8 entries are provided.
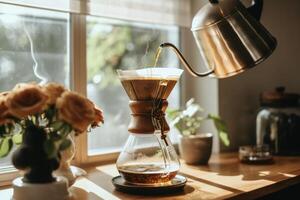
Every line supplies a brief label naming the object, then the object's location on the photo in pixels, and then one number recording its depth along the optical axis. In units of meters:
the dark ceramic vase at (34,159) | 0.94
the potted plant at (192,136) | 1.51
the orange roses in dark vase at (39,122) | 0.90
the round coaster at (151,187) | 1.09
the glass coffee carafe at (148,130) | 1.13
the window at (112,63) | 1.57
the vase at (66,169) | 1.10
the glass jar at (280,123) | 1.75
